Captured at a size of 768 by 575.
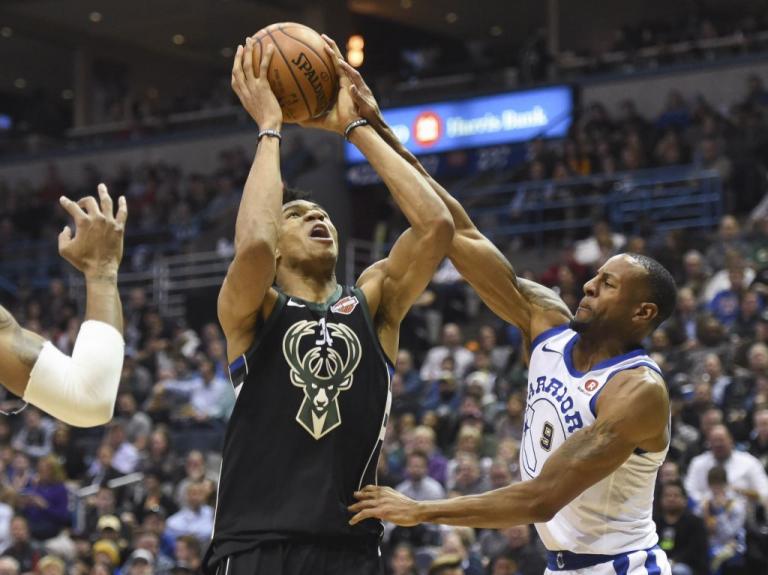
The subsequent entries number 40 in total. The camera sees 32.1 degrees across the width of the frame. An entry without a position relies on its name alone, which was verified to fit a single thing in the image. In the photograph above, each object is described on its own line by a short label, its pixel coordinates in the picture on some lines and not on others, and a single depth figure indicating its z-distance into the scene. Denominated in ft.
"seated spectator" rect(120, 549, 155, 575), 36.14
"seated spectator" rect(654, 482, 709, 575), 30.22
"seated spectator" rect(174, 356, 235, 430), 49.29
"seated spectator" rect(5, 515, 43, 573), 40.36
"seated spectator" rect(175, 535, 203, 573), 36.35
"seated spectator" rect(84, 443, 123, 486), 46.24
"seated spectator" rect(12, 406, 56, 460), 50.57
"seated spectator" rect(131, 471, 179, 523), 42.47
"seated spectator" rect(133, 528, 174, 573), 38.14
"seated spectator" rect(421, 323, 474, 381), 46.96
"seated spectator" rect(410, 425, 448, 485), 38.73
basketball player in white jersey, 15.93
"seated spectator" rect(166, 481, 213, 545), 39.88
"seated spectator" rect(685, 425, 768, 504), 32.40
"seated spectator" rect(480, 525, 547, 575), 31.35
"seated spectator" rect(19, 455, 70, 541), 44.27
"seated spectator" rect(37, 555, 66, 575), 36.35
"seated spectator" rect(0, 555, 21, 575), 37.14
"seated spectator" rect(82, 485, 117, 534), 43.52
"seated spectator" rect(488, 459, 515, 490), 34.73
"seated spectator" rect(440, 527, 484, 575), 32.71
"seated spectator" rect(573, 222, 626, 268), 48.60
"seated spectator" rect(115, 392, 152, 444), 48.88
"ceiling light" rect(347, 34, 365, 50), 66.41
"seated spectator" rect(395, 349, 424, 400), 45.85
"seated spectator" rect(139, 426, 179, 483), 44.65
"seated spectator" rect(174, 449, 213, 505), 40.91
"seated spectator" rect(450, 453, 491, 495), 36.24
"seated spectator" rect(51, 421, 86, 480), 49.01
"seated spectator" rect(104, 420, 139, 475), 47.44
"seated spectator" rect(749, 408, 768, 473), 33.17
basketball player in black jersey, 14.75
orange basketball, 16.43
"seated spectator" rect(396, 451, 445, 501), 37.09
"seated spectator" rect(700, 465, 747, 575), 31.22
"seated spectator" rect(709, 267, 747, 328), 40.96
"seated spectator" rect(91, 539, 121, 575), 38.11
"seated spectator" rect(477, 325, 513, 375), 45.57
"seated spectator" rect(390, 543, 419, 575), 33.14
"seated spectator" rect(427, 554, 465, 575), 31.30
